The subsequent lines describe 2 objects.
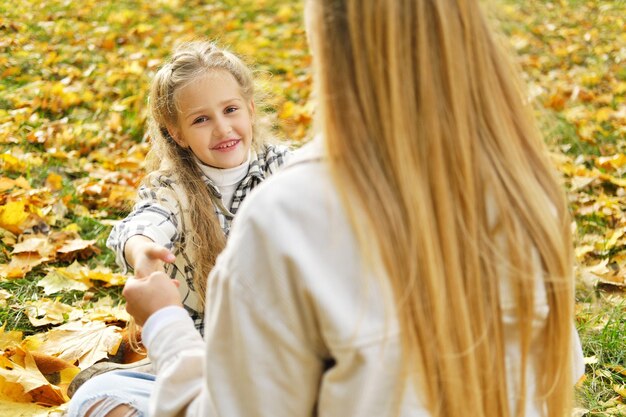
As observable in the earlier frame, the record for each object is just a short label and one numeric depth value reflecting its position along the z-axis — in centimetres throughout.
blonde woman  109
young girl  224
